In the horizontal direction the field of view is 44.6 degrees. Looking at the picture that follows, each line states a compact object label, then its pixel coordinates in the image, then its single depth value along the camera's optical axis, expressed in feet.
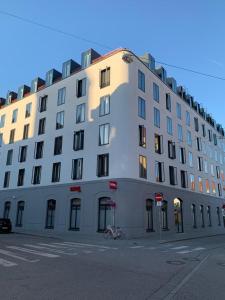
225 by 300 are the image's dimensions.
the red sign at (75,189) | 85.93
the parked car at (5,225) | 88.69
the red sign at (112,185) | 75.11
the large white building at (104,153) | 81.35
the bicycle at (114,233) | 71.85
